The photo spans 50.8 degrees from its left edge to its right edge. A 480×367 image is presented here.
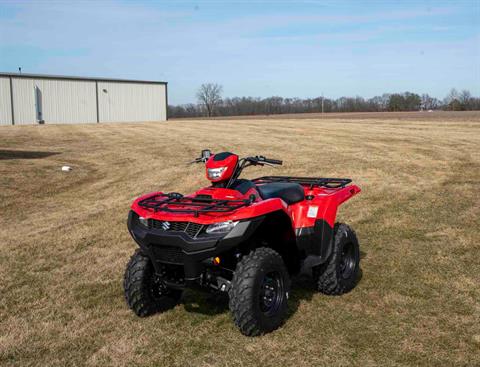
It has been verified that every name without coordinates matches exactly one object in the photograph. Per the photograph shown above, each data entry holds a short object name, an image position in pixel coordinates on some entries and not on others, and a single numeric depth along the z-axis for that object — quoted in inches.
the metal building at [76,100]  1888.5
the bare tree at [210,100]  5278.5
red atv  162.9
